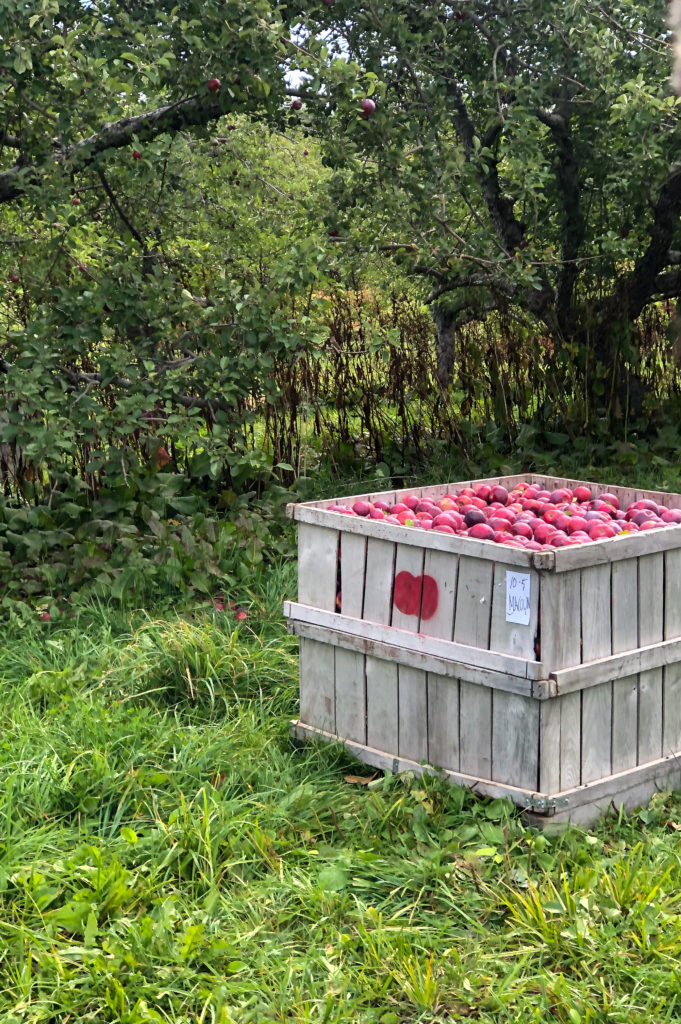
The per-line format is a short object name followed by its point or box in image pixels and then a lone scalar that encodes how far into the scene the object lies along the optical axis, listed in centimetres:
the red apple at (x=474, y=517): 343
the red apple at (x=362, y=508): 360
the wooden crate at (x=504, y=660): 297
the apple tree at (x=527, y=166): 561
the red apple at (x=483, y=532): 328
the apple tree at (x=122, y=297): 487
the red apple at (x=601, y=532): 319
